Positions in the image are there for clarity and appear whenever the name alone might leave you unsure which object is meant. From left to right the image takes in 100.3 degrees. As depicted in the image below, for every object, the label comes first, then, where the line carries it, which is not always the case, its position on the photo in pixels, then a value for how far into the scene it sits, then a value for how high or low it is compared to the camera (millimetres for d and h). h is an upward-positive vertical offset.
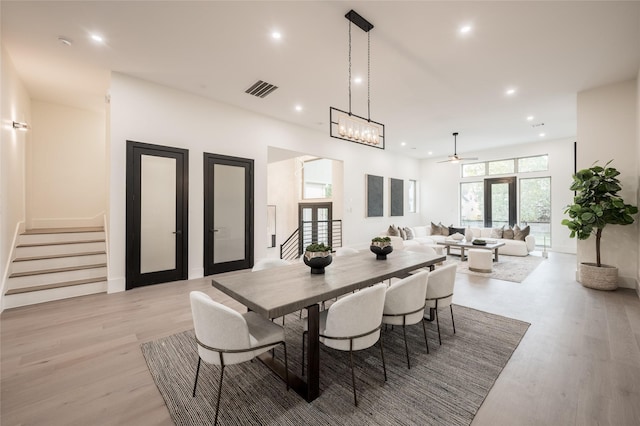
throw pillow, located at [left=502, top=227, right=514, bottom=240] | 7598 -623
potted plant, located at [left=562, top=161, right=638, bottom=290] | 4039 +21
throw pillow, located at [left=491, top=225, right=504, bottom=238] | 7842 -593
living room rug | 5098 -1201
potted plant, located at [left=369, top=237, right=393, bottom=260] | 3029 -410
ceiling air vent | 4477 +2133
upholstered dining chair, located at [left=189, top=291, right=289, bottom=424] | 1597 -767
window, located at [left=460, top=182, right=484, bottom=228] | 9555 +292
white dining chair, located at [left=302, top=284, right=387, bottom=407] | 1761 -744
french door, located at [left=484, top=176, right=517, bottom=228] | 8797 +343
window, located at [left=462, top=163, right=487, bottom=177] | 9531 +1545
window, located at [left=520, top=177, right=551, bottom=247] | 8211 +165
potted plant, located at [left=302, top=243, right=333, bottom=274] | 2377 -411
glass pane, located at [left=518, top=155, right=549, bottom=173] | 8254 +1539
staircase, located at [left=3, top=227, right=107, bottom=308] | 3686 -859
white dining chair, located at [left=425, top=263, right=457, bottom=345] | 2554 -728
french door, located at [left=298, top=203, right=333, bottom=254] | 8445 -460
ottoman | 5322 -971
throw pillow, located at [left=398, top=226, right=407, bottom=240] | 7855 -633
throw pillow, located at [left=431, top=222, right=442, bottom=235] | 8844 -571
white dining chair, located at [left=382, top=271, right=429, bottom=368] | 2172 -734
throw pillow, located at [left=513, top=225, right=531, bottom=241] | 7410 -587
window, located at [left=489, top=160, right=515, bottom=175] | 8956 +1541
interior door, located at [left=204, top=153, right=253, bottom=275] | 5078 -36
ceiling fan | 7078 +1428
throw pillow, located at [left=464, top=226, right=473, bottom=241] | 7716 -652
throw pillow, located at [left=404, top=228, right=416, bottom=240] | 8133 -654
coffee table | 6188 -801
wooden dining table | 1747 -575
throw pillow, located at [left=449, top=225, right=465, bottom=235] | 8314 -581
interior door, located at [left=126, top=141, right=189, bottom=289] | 4254 -49
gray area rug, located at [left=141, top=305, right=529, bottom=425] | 1700 -1293
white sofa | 7066 -827
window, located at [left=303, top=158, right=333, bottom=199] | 10117 +1262
